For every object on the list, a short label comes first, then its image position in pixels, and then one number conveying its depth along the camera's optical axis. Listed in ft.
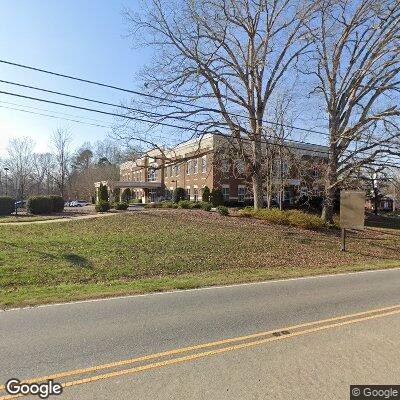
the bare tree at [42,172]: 275.39
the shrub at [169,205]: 104.22
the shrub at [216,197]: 141.90
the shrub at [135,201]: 204.97
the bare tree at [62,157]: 183.11
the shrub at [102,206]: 95.44
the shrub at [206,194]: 144.05
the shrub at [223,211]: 84.58
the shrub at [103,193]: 125.23
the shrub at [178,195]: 166.91
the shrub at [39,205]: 93.06
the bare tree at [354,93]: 79.97
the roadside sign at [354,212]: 62.80
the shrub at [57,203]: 98.02
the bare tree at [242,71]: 76.48
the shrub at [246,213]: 84.38
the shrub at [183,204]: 102.37
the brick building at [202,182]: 146.55
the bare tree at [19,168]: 223.18
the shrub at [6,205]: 96.50
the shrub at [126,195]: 214.28
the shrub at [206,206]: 92.80
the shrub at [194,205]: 102.47
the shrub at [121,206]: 102.63
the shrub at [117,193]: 205.59
